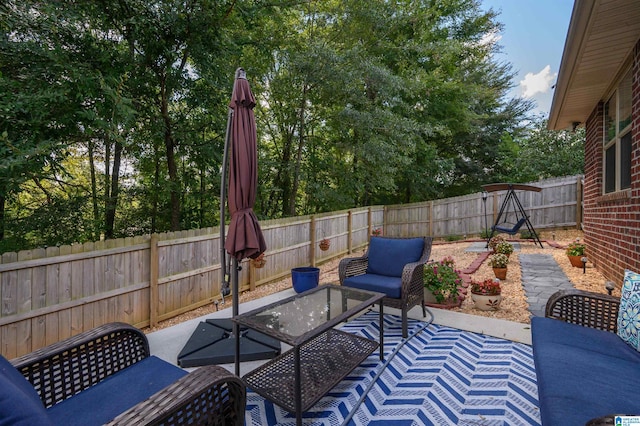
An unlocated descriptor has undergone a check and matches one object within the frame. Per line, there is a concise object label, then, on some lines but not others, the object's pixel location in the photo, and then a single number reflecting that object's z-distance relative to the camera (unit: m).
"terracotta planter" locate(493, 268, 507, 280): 5.02
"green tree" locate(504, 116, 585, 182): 10.95
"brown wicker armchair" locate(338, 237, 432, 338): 3.01
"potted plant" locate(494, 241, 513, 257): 6.07
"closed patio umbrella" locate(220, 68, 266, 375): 2.46
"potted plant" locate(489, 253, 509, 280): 5.01
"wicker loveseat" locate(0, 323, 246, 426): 1.03
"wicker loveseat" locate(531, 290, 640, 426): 1.23
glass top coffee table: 1.89
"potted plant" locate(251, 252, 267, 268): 5.05
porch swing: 7.68
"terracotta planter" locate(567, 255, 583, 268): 5.18
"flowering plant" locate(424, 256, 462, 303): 3.86
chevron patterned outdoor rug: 1.91
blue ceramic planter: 4.60
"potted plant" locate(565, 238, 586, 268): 5.22
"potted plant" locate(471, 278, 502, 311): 3.69
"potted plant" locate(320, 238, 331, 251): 6.99
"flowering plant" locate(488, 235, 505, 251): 7.05
